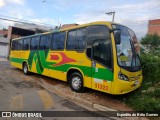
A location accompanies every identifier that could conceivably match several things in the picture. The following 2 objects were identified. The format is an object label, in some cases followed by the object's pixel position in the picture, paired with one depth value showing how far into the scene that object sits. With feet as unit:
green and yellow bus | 14.04
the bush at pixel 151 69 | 17.35
